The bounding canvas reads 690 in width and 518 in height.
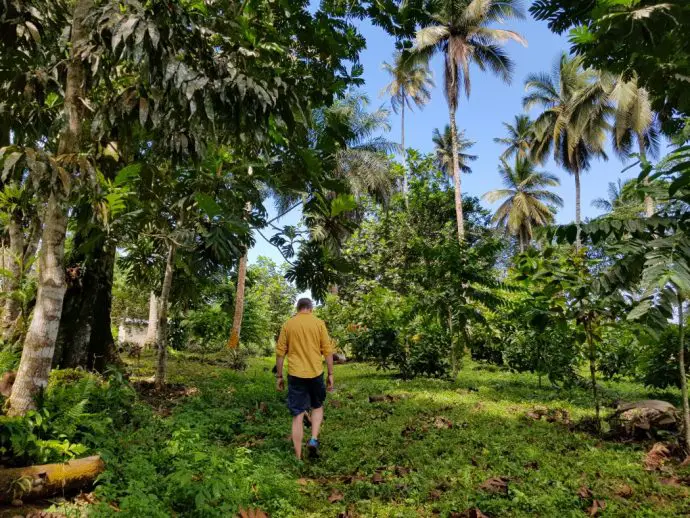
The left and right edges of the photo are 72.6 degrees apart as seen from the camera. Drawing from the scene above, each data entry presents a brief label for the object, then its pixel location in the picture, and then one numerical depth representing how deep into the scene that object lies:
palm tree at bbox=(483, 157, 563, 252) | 37.62
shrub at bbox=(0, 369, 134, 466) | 3.59
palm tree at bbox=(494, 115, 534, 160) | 38.94
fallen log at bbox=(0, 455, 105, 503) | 3.29
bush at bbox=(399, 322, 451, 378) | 10.80
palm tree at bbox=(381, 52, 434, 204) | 29.78
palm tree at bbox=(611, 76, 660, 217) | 23.81
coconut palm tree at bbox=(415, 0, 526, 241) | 22.11
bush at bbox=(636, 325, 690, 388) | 7.14
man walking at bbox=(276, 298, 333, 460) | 5.20
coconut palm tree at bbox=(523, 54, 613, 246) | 28.84
